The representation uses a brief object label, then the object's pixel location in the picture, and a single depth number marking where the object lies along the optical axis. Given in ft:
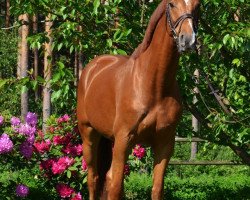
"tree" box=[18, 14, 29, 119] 81.90
